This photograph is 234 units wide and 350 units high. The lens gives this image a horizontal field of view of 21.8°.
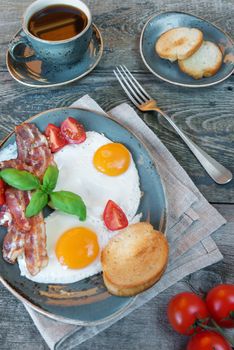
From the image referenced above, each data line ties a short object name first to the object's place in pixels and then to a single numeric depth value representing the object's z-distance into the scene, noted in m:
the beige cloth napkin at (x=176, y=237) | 0.62
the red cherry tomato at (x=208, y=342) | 0.58
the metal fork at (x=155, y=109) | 0.72
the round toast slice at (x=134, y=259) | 0.60
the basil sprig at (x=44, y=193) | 0.64
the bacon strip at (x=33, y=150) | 0.69
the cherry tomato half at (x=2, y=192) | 0.66
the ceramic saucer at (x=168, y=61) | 0.79
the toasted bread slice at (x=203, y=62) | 0.78
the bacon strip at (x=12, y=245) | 0.63
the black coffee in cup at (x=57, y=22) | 0.76
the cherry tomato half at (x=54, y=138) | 0.70
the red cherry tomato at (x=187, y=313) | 0.60
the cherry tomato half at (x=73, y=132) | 0.71
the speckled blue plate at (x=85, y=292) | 0.60
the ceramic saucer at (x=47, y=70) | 0.78
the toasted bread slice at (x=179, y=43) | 0.79
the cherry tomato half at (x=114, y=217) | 0.65
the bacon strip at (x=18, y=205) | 0.65
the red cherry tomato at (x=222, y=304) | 0.60
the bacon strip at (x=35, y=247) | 0.63
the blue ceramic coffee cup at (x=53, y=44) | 0.74
